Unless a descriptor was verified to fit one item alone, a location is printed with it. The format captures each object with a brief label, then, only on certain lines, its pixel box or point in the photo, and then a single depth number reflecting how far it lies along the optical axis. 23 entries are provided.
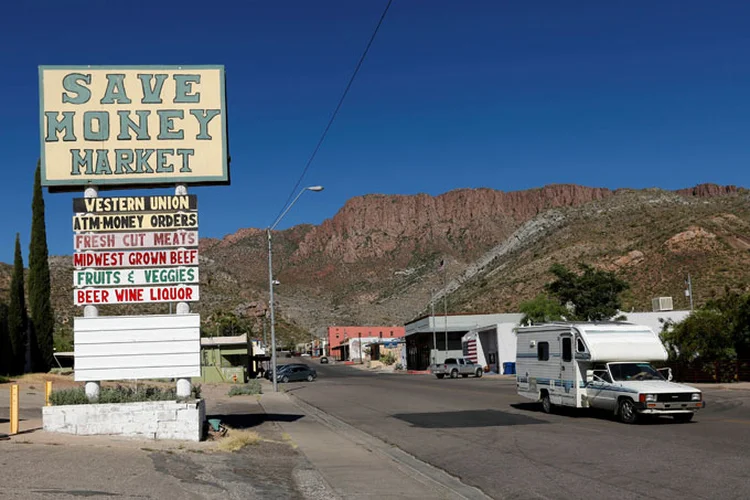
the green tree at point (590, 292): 63.75
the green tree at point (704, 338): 35.78
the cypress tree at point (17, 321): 41.84
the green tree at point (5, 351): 40.03
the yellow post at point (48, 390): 15.59
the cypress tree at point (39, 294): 39.50
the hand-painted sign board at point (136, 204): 16.23
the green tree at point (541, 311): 59.47
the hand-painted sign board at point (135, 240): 16.02
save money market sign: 16.36
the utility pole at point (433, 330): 75.58
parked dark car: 56.31
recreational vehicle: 18.80
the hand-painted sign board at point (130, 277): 15.87
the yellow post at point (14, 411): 14.43
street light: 41.68
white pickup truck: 59.31
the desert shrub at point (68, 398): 15.31
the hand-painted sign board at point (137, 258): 15.94
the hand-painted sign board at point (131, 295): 15.81
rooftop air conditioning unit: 52.97
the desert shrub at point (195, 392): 16.50
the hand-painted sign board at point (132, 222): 16.14
